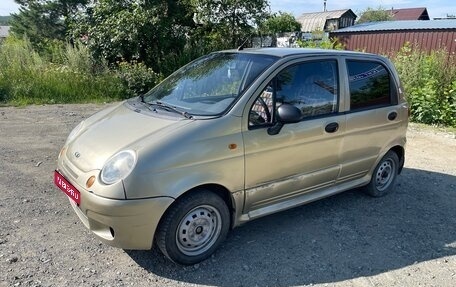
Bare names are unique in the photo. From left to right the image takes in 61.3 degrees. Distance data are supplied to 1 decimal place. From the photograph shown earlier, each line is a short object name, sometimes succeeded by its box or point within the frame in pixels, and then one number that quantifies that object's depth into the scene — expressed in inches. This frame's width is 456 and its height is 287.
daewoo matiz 114.8
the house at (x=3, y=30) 1973.4
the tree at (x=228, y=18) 545.5
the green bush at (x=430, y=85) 371.6
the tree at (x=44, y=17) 1094.4
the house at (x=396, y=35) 723.4
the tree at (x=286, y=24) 1352.7
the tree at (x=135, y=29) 488.1
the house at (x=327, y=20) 1641.7
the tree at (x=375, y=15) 2030.0
